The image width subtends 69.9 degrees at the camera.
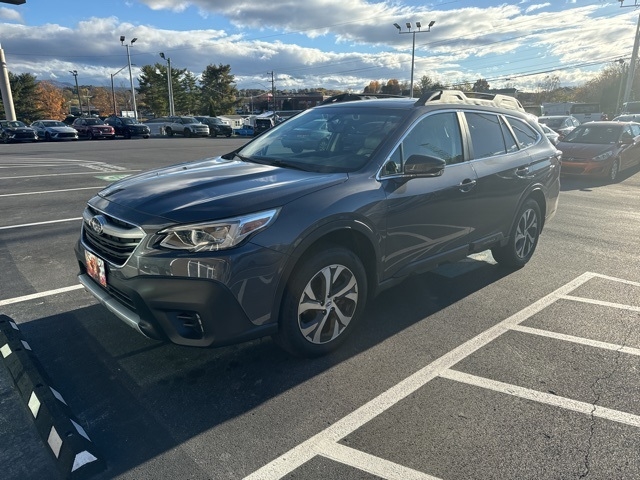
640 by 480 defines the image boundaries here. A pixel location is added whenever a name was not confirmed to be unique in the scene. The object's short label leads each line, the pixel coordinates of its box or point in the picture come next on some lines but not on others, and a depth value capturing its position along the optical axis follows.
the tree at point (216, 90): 77.62
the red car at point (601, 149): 11.84
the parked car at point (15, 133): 28.48
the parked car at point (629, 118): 22.48
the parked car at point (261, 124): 39.09
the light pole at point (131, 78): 48.34
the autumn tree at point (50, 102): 71.46
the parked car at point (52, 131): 30.70
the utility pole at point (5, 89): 36.22
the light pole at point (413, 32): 45.09
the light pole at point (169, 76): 52.87
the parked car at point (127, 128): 34.59
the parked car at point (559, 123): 18.08
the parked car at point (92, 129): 32.75
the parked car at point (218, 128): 39.75
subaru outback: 2.63
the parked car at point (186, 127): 37.75
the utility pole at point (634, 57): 34.84
